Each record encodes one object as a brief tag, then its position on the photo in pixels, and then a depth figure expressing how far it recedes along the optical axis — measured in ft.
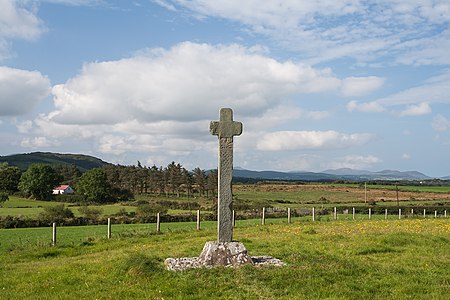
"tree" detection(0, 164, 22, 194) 314.14
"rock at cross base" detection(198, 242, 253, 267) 42.11
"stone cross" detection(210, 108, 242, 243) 45.52
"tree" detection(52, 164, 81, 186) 408.46
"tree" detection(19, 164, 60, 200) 291.38
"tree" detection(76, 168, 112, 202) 292.81
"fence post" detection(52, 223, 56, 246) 75.39
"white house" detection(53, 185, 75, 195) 361.79
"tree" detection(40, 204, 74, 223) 157.69
